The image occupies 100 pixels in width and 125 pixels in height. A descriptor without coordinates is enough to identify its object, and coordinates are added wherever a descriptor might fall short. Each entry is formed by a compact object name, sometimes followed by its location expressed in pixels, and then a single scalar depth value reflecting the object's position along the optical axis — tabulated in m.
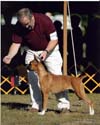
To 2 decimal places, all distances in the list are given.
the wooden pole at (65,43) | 17.03
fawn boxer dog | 11.81
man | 11.45
